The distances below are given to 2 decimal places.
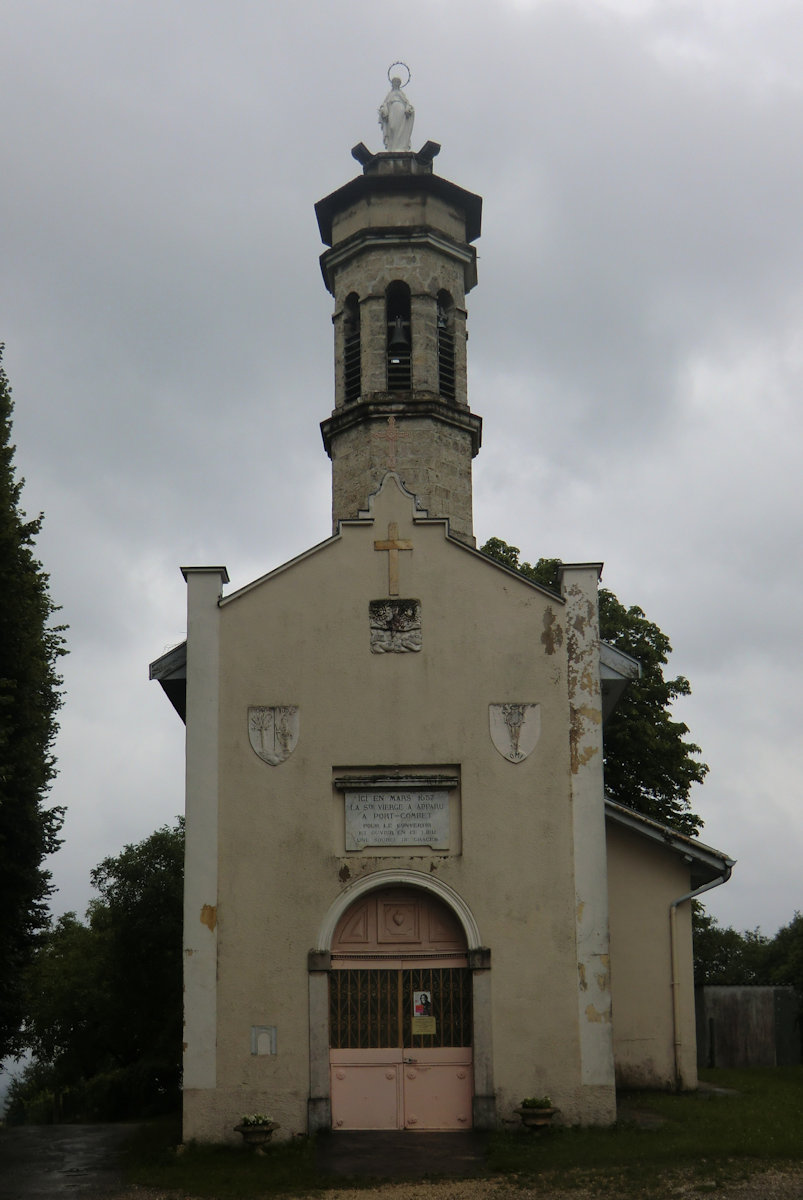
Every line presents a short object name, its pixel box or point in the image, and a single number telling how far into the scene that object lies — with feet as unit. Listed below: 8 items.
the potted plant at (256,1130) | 45.65
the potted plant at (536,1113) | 46.16
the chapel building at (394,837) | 47.98
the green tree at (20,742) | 59.26
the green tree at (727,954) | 167.90
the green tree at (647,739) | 90.94
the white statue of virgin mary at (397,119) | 81.61
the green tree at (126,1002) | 83.82
